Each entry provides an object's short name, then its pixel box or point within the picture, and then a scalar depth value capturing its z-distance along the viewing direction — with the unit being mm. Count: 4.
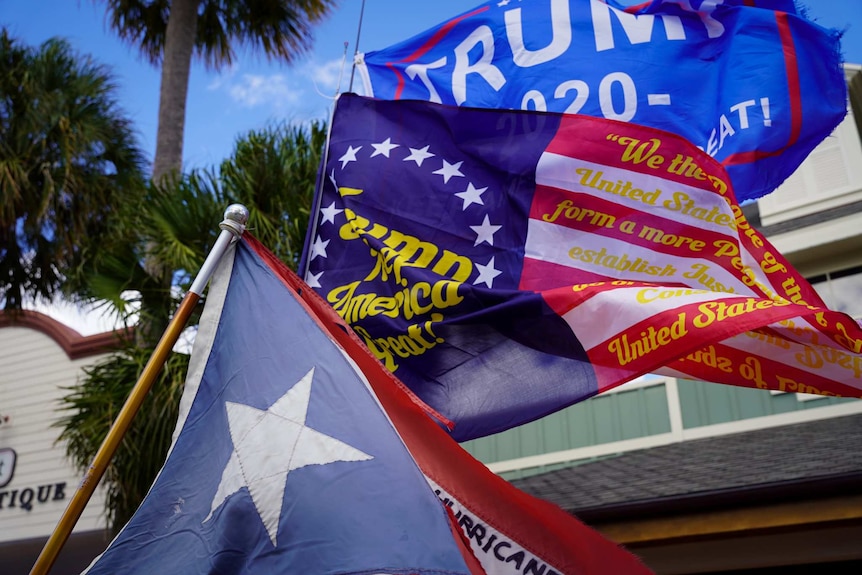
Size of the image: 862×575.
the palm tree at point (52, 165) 11664
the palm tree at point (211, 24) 11984
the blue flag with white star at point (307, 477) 2660
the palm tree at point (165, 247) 7711
